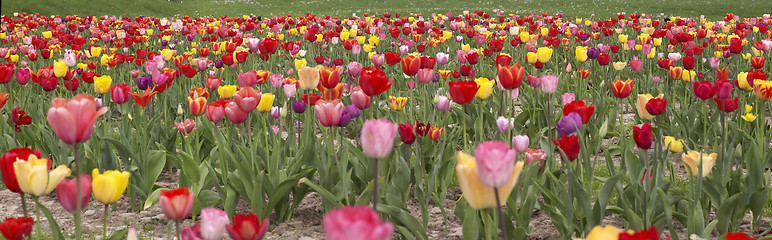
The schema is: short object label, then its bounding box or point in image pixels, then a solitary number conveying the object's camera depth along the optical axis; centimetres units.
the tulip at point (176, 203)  197
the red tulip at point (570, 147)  271
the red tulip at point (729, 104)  391
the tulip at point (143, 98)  371
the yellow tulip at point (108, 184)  208
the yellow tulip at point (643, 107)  338
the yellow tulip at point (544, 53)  533
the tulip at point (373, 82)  318
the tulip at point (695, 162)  284
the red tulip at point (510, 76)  329
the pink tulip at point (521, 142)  312
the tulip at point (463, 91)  312
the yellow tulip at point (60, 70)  521
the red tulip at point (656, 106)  309
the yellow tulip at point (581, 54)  596
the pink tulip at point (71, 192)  198
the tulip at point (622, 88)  396
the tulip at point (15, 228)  188
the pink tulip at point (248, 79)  421
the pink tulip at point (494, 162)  143
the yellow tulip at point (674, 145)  342
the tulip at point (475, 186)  153
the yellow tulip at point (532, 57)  588
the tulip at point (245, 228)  168
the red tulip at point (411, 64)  419
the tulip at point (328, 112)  300
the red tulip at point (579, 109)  316
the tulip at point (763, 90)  365
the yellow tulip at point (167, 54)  706
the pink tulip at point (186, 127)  402
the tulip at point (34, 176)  196
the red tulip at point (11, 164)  200
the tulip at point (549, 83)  390
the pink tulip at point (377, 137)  164
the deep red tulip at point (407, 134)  297
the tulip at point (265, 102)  364
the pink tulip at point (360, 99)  360
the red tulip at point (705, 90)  359
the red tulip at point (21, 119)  392
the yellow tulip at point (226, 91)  437
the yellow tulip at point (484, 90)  378
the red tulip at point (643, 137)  275
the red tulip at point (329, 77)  359
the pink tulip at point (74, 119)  180
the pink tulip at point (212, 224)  178
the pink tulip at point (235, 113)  342
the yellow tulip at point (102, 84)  443
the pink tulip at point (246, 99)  331
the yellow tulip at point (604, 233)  128
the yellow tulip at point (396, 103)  441
